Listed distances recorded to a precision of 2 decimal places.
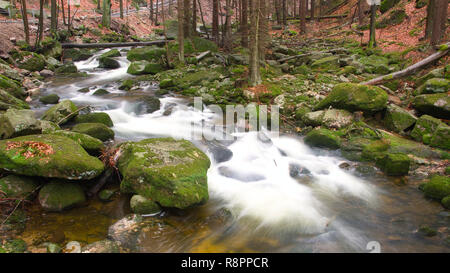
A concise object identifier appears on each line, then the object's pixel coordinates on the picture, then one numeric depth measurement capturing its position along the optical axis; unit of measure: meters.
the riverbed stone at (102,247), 3.94
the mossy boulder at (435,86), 8.88
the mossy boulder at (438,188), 5.46
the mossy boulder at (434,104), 8.20
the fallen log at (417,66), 11.16
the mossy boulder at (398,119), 8.64
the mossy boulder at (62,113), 8.20
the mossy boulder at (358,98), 8.98
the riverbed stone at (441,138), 7.42
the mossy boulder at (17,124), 5.77
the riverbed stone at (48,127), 6.69
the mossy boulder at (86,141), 6.25
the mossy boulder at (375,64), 13.50
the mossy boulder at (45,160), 4.88
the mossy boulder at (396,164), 6.53
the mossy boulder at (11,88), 10.44
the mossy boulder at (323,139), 8.14
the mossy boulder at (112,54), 19.13
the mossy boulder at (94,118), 8.45
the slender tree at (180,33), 14.38
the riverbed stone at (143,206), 4.97
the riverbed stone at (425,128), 7.87
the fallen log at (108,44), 21.00
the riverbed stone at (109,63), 17.66
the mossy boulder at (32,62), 15.12
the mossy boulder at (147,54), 18.06
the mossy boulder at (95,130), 7.17
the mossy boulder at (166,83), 13.38
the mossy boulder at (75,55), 19.66
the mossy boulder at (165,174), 5.02
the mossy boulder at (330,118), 8.88
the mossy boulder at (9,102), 8.50
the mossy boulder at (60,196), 4.93
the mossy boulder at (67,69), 16.30
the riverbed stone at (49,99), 10.96
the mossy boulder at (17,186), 4.86
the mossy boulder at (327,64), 14.66
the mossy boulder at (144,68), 15.88
